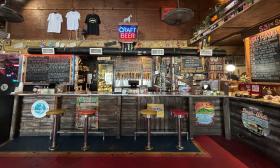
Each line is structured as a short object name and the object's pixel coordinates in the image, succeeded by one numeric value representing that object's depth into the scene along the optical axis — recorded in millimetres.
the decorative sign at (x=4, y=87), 4646
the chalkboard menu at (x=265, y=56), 4195
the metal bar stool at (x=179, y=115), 4297
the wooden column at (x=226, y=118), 5082
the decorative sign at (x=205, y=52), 5223
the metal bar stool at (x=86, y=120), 4180
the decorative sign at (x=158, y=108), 5270
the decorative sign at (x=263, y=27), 4141
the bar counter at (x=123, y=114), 5172
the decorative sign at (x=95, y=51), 5129
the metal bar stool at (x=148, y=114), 4225
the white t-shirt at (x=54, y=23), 7770
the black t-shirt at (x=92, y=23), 7750
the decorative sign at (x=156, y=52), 5094
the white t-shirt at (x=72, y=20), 7777
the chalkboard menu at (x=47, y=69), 7352
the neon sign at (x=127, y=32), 5344
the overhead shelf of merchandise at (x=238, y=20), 3553
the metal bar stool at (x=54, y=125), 4184
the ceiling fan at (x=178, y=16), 4229
